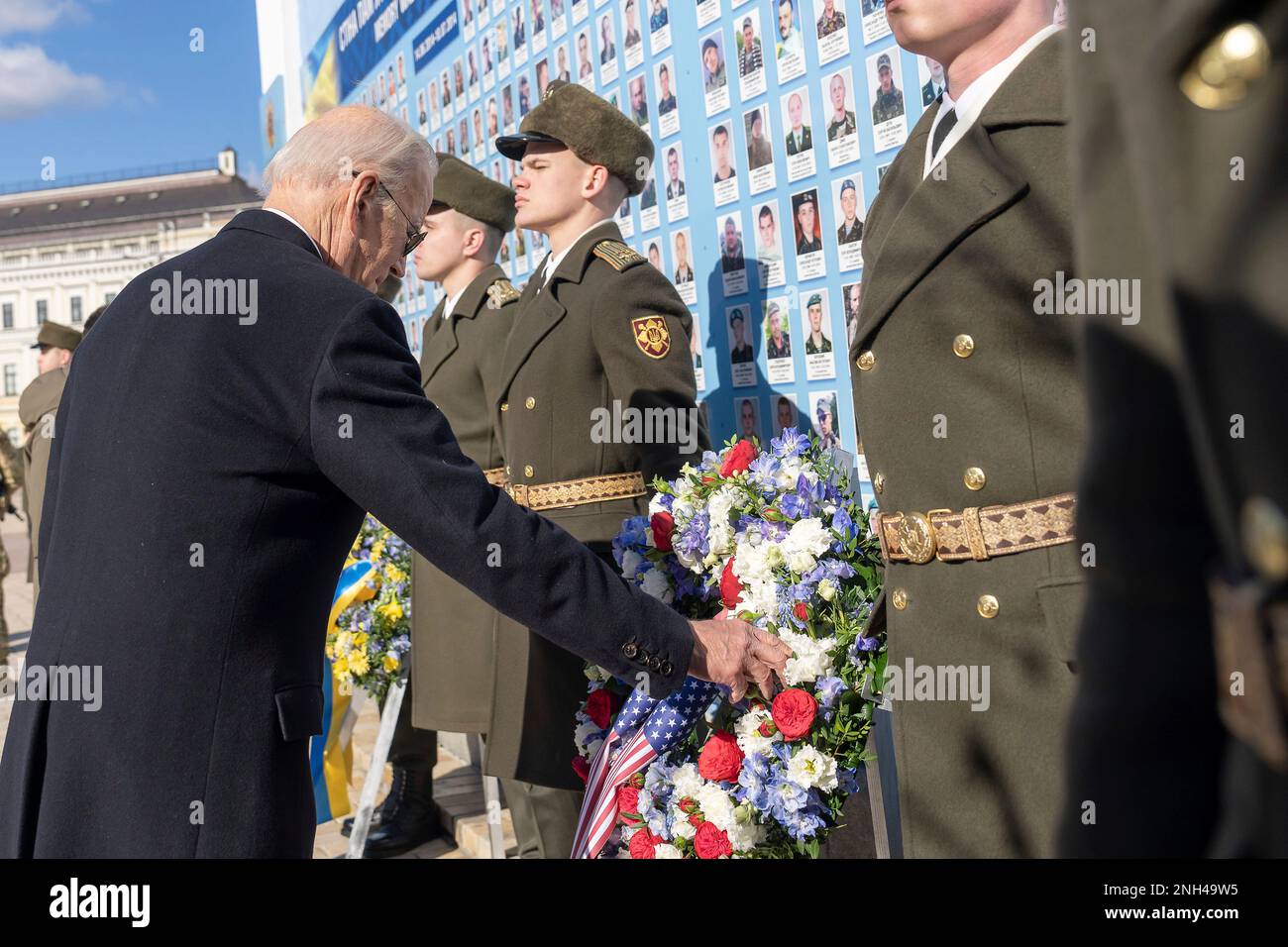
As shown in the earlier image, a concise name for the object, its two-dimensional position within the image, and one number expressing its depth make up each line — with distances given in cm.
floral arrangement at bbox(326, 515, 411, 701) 445
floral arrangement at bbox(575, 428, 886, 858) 216
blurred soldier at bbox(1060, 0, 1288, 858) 38
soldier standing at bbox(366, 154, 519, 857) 374
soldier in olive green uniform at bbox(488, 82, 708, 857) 301
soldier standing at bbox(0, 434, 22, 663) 850
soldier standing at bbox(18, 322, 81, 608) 686
